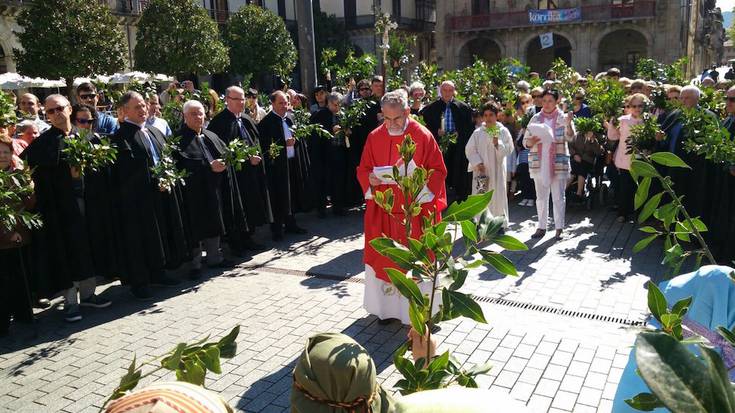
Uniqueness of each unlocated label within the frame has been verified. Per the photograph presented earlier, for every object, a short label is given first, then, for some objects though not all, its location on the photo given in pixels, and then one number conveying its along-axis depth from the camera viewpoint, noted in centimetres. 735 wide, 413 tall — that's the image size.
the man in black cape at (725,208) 683
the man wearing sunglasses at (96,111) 754
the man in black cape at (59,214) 580
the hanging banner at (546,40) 3912
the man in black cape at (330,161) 986
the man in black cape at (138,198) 635
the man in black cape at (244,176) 790
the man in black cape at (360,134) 1003
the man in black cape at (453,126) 998
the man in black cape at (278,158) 872
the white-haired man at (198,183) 712
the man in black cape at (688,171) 725
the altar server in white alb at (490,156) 802
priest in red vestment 526
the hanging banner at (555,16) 3866
